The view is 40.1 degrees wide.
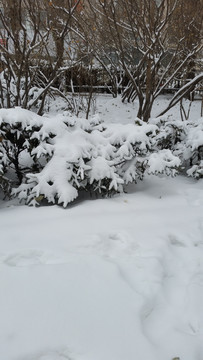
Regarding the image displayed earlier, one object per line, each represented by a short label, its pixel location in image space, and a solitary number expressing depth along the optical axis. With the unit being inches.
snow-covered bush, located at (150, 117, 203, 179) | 156.3
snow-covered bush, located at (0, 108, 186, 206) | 112.6
